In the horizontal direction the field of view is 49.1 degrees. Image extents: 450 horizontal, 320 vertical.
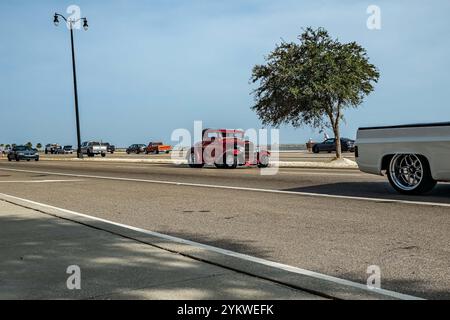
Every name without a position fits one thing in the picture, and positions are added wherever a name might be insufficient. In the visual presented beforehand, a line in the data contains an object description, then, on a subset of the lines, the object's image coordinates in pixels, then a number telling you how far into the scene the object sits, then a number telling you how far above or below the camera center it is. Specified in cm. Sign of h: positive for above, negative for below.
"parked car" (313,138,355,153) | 4828 -76
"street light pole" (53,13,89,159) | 4379 +677
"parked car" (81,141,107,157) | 5597 -45
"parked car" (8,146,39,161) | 4350 -56
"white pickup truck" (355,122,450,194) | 943 -36
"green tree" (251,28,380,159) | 2508 +304
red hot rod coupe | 2255 -45
